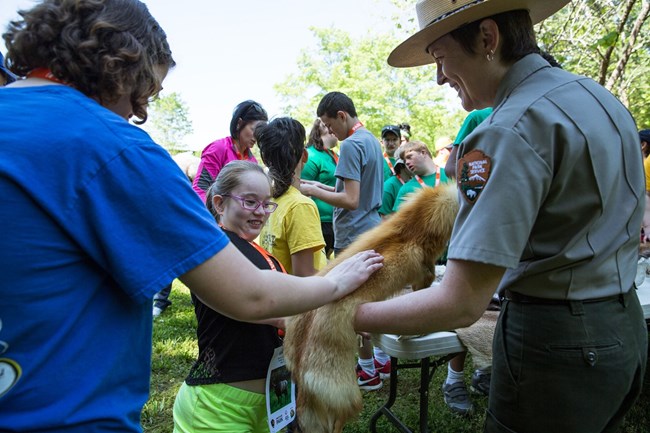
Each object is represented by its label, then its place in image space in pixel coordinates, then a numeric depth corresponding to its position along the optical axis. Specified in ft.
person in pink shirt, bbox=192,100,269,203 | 16.05
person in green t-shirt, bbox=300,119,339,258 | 18.47
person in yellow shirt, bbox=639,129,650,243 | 13.18
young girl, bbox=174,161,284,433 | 6.85
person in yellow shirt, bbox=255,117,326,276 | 9.43
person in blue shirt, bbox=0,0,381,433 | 3.01
